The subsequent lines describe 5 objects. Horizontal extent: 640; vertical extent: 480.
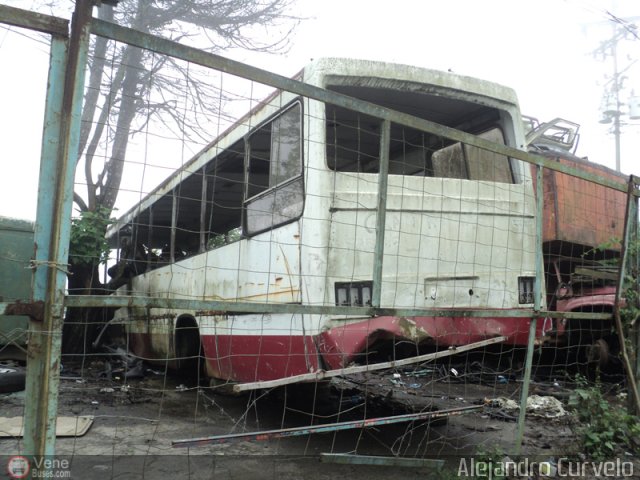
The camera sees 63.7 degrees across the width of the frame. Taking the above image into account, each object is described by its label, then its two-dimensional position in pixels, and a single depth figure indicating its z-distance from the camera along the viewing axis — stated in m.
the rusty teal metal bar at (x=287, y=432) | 2.55
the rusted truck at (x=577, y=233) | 6.39
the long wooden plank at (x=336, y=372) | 3.07
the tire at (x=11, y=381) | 4.55
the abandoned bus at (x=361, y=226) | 3.60
